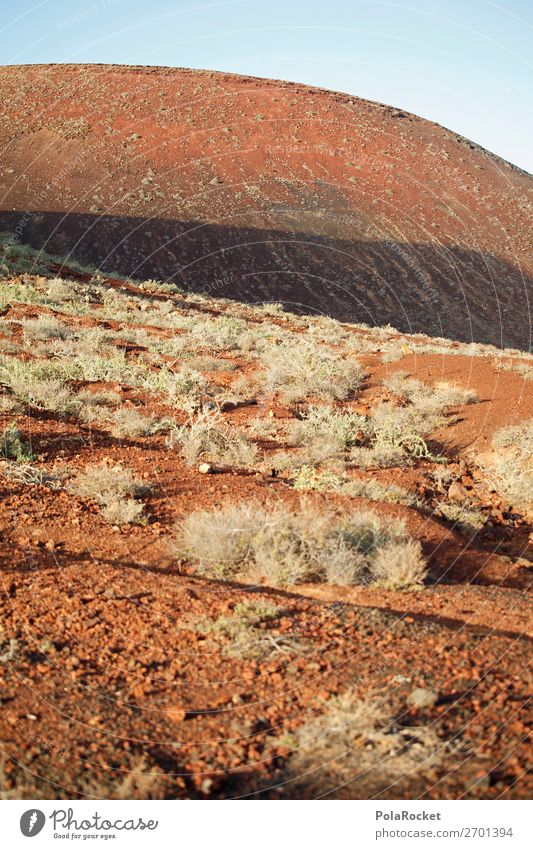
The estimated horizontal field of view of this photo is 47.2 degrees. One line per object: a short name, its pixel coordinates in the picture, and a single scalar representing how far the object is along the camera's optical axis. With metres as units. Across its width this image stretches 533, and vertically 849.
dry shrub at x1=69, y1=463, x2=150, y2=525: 6.18
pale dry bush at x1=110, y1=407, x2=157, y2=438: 8.92
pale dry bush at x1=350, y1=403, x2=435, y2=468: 8.77
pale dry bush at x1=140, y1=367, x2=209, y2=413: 10.73
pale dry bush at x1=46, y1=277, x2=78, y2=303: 20.69
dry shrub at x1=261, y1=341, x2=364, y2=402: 12.16
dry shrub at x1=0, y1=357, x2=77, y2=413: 9.70
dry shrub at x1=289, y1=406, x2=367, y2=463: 8.81
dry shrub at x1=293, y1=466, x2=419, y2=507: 7.18
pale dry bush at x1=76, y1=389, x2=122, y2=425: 9.50
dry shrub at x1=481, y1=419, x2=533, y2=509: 8.05
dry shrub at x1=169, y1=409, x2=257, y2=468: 8.29
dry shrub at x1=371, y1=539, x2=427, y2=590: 5.06
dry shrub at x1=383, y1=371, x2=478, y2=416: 11.03
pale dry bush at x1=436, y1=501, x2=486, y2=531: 6.99
